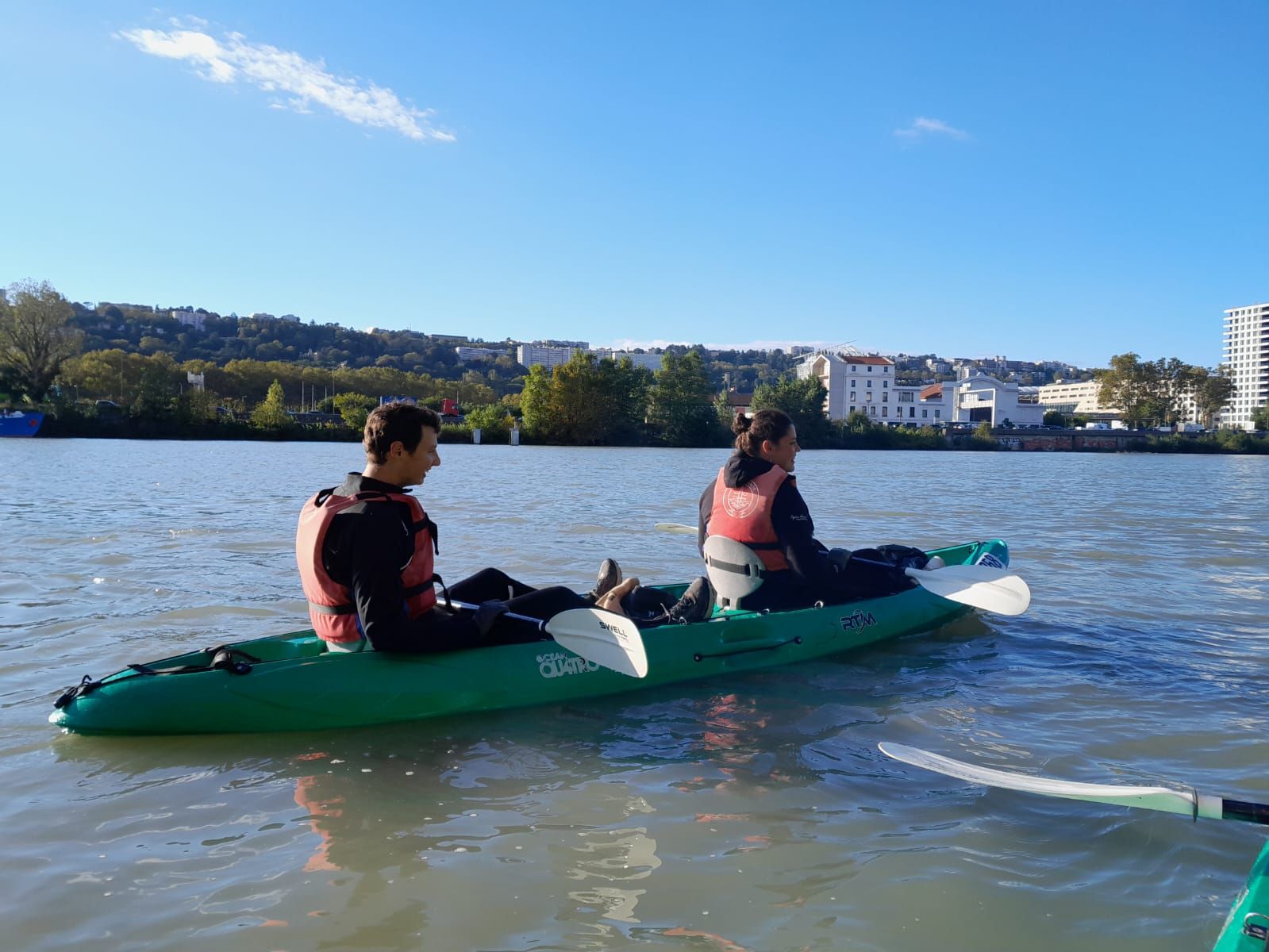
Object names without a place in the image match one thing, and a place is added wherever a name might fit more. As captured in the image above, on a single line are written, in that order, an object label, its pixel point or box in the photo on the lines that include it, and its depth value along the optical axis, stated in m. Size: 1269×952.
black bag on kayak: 7.25
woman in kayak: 6.22
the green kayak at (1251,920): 2.69
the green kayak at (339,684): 4.54
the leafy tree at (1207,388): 104.81
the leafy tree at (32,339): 60.19
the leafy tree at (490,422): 74.81
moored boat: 55.38
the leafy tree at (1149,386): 104.50
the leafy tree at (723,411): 76.00
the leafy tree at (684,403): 74.69
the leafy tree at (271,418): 64.62
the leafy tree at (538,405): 72.88
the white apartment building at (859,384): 116.44
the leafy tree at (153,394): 60.75
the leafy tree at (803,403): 78.56
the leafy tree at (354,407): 67.56
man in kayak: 4.32
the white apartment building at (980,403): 119.50
